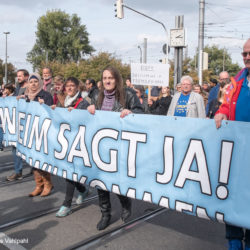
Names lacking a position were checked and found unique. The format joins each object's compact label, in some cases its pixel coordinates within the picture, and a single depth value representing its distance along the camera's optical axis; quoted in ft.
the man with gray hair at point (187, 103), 16.94
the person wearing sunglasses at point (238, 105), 8.86
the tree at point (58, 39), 223.92
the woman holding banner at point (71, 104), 13.98
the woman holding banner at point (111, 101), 12.78
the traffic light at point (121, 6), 51.96
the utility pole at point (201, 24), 48.70
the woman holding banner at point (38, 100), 16.77
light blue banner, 8.80
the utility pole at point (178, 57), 33.76
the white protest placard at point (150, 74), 28.12
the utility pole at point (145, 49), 83.87
